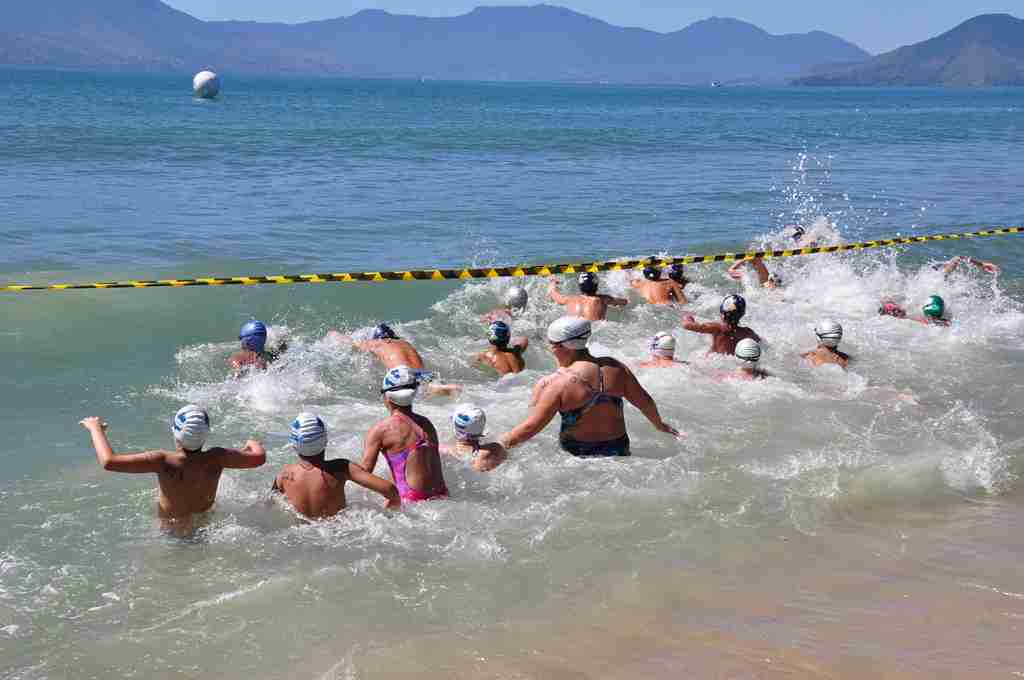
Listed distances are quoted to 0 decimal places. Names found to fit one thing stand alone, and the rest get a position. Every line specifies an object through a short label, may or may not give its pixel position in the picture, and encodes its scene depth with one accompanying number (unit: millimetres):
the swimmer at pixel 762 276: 16109
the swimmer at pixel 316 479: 6727
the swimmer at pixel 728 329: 11000
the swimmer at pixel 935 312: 13383
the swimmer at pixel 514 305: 13789
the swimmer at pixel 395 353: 10461
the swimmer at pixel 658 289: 14766
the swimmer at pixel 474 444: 7625
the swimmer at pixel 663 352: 10672
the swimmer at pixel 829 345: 11359
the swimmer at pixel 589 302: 13336
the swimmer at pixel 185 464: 6668
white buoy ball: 87938
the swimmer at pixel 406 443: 7164
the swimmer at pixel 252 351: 10758
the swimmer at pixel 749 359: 10469
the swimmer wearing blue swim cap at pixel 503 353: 11203
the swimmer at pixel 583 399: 7406
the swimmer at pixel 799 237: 17688
